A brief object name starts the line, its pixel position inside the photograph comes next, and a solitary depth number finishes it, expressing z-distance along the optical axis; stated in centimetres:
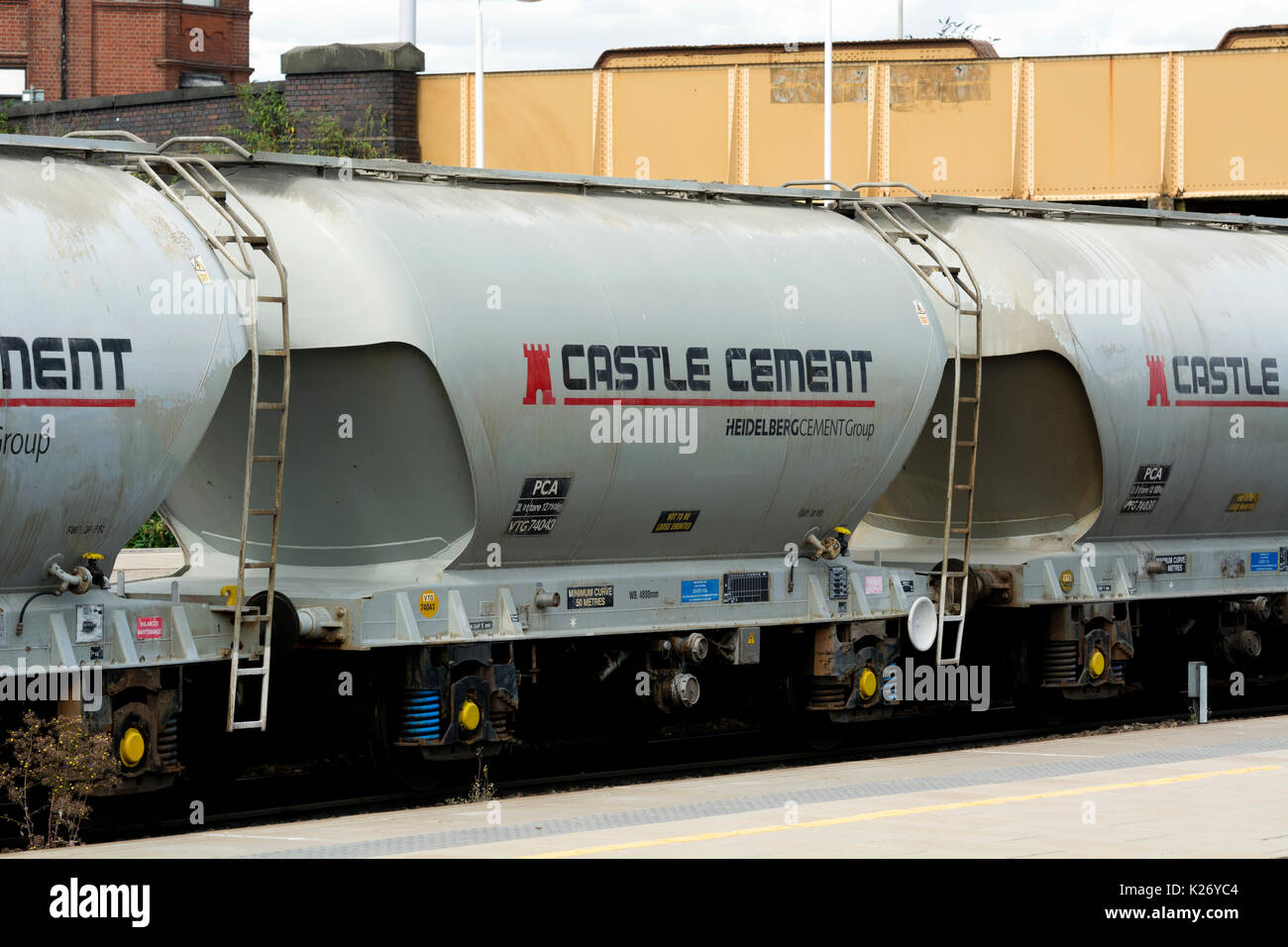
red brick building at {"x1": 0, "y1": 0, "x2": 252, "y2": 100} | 5450
